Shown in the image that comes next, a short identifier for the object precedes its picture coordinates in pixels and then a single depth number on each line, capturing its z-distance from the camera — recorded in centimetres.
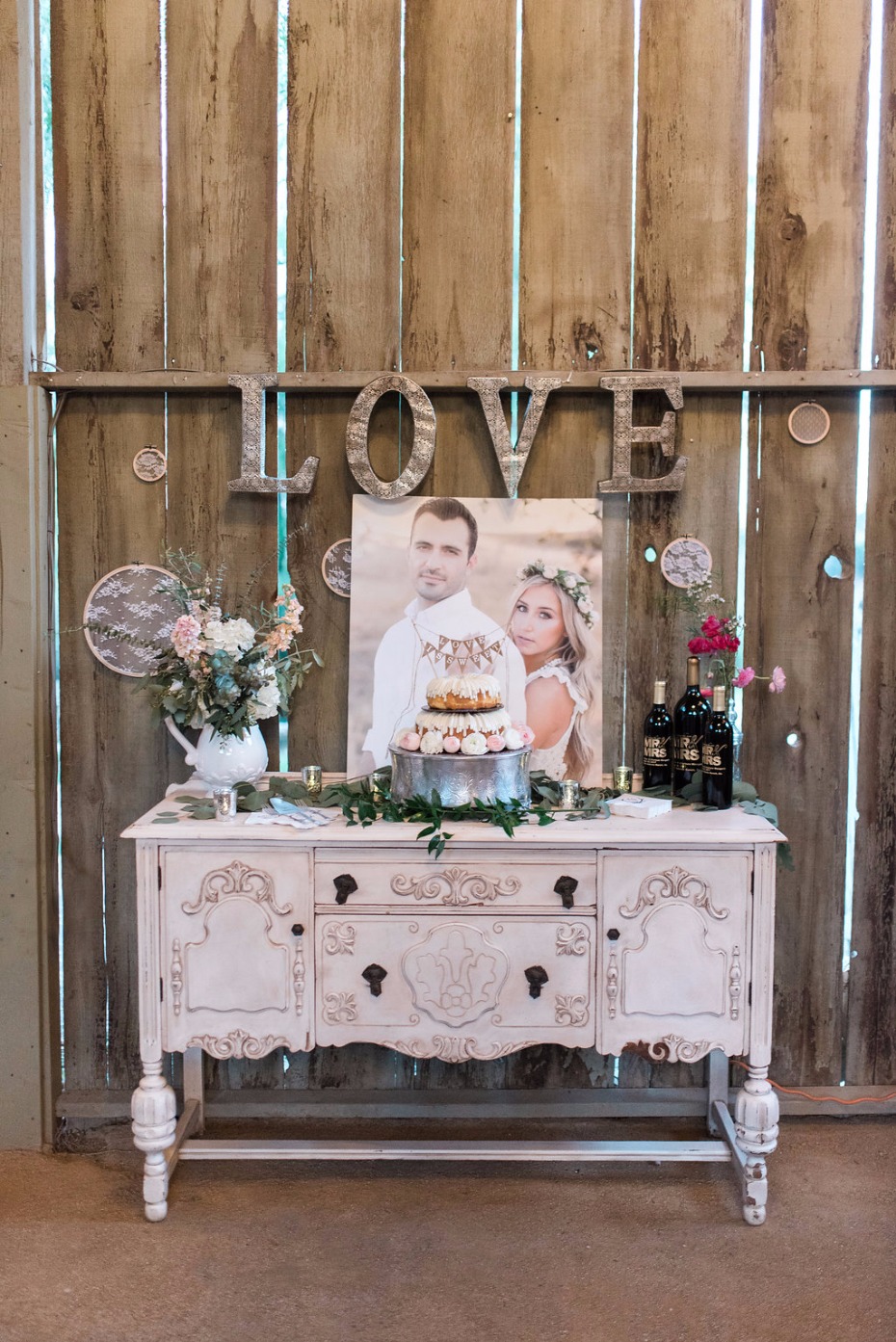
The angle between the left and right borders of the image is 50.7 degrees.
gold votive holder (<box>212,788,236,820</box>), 222
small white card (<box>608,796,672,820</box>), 226
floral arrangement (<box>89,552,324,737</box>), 231
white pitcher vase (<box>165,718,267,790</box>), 237
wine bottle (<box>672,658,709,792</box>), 242
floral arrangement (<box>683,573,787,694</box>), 240
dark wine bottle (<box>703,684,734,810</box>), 234
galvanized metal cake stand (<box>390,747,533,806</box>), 221
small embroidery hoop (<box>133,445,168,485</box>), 263
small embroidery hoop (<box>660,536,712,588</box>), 262
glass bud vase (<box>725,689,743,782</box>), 264
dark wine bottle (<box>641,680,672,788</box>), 249
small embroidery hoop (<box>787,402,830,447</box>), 261
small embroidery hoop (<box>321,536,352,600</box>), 263
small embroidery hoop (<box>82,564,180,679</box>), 263
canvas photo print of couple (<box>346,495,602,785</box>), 261
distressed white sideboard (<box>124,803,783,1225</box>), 216
